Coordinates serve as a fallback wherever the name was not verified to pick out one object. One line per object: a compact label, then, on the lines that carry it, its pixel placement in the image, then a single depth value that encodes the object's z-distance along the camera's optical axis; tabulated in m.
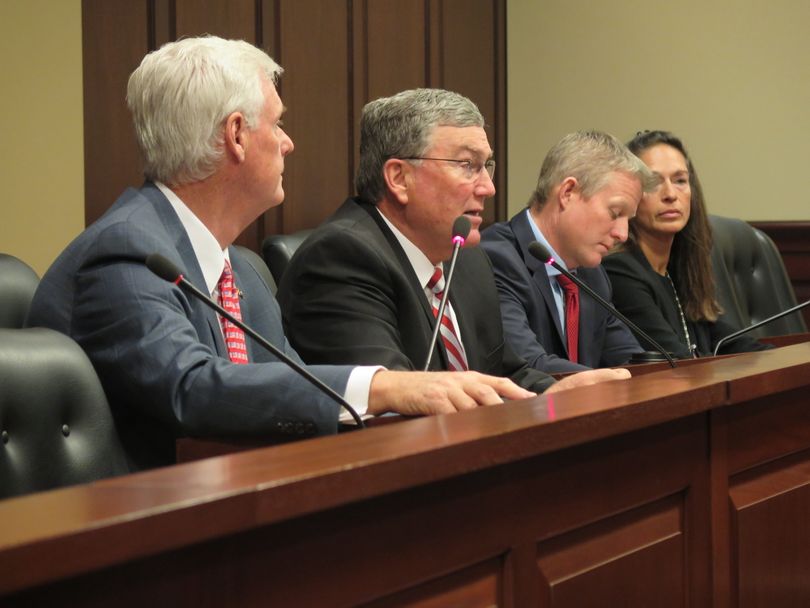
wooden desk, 1.75
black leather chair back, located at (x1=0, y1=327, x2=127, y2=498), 3.24
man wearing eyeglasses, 5.04
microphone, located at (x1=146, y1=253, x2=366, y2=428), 3.33
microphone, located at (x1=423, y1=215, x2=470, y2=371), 4.87
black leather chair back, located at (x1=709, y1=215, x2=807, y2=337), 8.38
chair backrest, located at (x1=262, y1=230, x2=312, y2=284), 6.67
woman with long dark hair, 7.54
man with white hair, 3.59
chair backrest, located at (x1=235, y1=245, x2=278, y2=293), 6.34
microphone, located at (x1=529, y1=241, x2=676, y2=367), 4.98
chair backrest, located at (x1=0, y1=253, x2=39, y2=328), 4.31
